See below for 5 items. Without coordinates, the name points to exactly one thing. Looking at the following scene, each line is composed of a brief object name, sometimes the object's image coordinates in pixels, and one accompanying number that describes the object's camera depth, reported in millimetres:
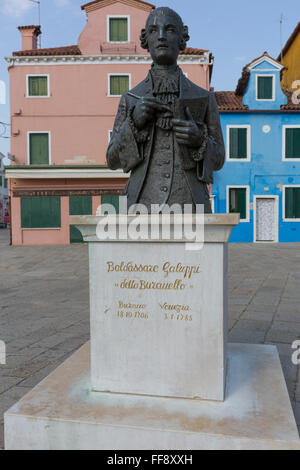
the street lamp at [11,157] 18219
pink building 18156
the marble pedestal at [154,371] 2295
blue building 18844
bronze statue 2762
